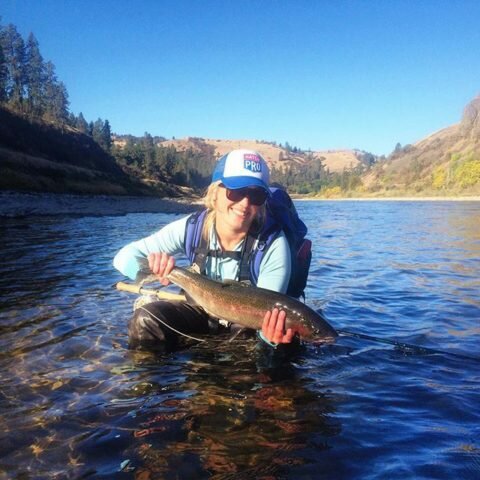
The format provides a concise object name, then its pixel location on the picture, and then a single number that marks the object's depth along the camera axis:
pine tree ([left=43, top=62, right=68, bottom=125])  118.25
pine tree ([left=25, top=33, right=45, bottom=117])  112.62
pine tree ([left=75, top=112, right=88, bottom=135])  137.70
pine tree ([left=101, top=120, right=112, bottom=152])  138.02
